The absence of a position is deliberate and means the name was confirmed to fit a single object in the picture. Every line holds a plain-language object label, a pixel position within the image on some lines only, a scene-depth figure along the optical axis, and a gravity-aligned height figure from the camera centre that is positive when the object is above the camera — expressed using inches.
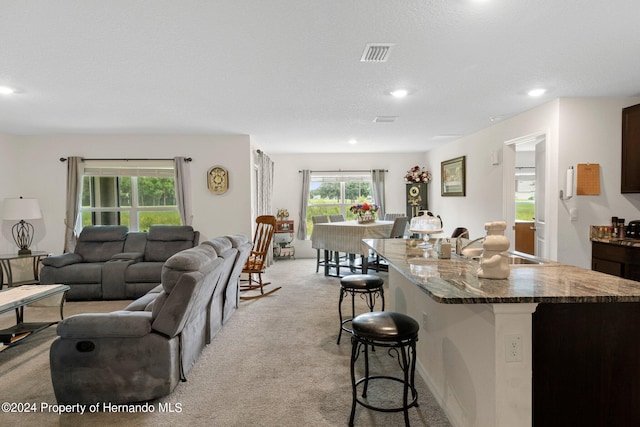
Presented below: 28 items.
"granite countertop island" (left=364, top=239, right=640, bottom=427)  58.5 -25.5
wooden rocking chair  193.9 -33.9
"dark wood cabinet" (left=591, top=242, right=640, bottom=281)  127.6 -22.5
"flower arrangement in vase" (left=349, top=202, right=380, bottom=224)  242.7 -6.4
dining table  217.8 -20.7
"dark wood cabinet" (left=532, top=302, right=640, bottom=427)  62.3 -28.7
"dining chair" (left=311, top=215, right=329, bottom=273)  252.7 -12.6
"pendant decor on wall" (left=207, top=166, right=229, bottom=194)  228.5 +15.8
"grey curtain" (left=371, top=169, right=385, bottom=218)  316.5 +12.9
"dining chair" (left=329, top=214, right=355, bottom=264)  261.0 -12.5
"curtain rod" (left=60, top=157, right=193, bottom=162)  226.7 +28.5
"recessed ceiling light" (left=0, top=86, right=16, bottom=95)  130.4 +42.9
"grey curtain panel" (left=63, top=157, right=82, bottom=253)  221.4 +2.2
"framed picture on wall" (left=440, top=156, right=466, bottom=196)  241.6 +18.1
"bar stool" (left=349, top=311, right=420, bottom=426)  73.0 -26.8
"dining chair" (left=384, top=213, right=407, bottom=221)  294.1 -11.3
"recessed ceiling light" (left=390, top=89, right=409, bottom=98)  137.6 +43.2
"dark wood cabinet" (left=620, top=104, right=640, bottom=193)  142.5 +20.9
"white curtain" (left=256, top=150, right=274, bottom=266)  263.6 +14.2
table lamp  197.3 -5.0
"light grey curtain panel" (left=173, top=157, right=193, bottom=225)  226.3 +10.1
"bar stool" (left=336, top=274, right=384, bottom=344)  115.9 -26.7
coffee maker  136.1 -11.2
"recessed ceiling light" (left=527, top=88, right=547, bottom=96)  137.6 +43.0
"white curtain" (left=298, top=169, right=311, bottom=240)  316.8 +2.2
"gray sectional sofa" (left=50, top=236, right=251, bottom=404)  88.0 -35.9
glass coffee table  116.5 -32.7
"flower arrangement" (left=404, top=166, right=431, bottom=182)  295.9 +21.9
